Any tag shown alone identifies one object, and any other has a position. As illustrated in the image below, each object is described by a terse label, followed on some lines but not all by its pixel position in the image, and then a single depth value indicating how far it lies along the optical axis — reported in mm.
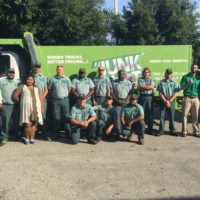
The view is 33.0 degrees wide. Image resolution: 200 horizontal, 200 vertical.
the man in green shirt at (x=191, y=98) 8390
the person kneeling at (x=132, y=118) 7913
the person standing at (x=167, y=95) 8471
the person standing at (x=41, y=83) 8019
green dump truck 8602
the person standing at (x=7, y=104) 7697
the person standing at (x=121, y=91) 8400
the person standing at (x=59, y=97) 8073
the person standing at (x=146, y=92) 8509
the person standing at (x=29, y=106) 7626
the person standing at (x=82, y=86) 8253
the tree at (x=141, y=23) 19352
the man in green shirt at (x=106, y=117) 8032
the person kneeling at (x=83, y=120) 7795
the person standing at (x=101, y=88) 8362
